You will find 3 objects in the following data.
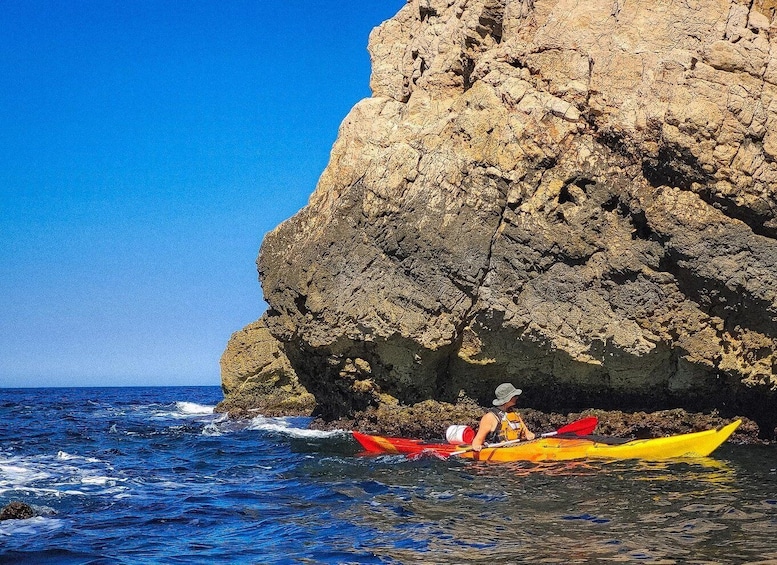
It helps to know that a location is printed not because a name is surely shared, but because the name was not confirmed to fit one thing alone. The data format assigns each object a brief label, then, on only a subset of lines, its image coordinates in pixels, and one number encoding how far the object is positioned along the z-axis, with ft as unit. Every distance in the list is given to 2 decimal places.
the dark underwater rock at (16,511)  29.71
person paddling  43.47
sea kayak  39.63
